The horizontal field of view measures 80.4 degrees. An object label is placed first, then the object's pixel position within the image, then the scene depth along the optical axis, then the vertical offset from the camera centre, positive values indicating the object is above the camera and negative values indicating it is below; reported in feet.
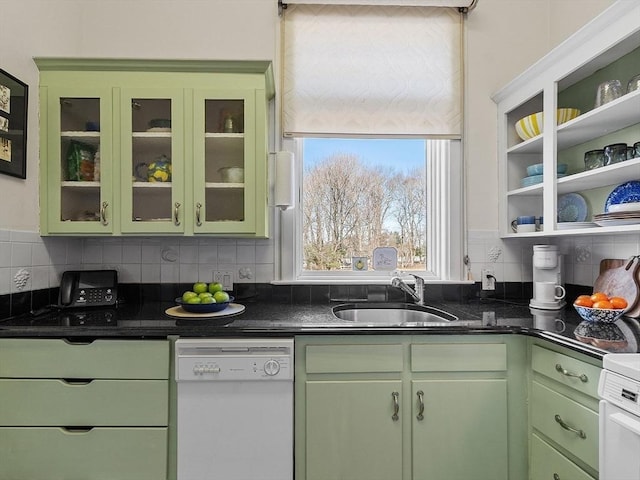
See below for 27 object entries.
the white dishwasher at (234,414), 5.11 -2.32
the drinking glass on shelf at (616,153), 5.48 +1.32
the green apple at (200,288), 6.29 -0.75
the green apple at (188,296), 6.00 -0.84
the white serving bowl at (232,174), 6.48 +1.18
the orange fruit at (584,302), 5.27 -0.82
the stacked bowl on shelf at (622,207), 5.06 +0.49
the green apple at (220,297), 6.10 -0.87
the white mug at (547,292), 6.56 -0.85
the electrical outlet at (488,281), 7.68 -0.77
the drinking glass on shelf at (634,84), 5.07 +2.17
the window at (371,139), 7.50 +2.13
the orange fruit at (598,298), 5.25 -0.76
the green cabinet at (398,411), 5.24 -2.34
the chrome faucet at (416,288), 7.03 -0.83
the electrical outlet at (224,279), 7.43 -0.70
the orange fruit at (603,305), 5.11 -0.84
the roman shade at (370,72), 7.48 +3.42
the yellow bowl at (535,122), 6.23 +2.12
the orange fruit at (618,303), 5.13 -0.82
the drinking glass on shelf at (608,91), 5.41 +2.19
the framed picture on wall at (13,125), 5.55 +1.79
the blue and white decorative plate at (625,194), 5.66 +0.75
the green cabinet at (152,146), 6.32 +1.64
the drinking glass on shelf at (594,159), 5.85 +1.33
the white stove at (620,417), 3.40 -1.62
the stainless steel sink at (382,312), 7.02 -1.31
